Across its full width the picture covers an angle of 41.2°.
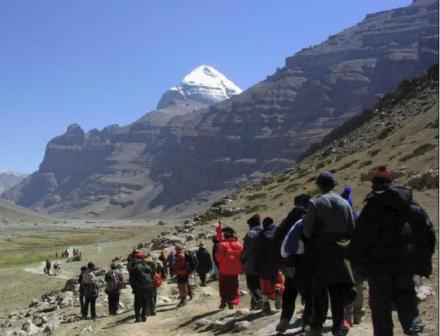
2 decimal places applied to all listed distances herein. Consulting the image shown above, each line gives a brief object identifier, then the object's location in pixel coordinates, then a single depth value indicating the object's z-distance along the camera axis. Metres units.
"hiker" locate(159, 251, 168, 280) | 25.73
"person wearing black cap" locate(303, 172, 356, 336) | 8.16
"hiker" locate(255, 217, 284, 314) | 12.27
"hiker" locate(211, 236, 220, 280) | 22.58
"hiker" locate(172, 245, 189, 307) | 18.38
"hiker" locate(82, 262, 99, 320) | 19.94
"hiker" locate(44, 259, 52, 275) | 55.75
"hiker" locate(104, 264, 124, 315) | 19.20
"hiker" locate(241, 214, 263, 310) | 12.56
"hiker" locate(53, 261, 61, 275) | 54.88
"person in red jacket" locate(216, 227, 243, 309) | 14.47
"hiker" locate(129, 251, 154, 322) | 16.55
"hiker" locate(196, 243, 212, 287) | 21.88
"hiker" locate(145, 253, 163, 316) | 17.34
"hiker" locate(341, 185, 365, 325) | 10.48
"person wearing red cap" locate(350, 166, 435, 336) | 7.07
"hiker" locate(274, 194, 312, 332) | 8.98
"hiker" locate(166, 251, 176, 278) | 25.55
